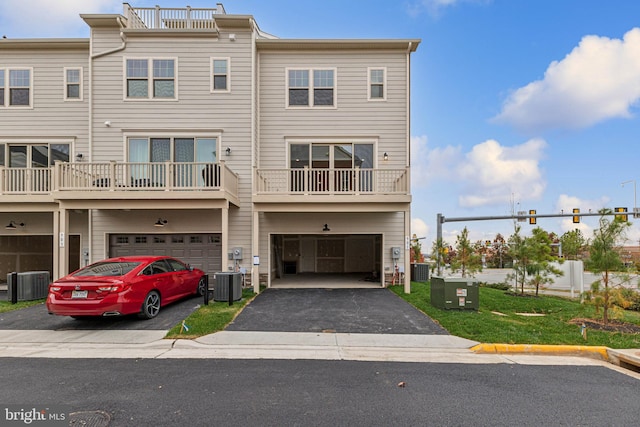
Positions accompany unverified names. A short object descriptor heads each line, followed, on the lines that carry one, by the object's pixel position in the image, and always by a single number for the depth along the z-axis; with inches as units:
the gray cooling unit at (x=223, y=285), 352.8
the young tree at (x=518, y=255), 492.7
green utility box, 328.8
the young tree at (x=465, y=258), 577.0
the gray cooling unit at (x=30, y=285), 380.4
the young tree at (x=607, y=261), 289.9
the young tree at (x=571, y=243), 858.8
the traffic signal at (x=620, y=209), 716.0
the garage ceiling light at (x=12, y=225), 481.7
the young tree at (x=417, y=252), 729.8
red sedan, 263.1
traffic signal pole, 662.5
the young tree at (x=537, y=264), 485.7
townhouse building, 467.8
